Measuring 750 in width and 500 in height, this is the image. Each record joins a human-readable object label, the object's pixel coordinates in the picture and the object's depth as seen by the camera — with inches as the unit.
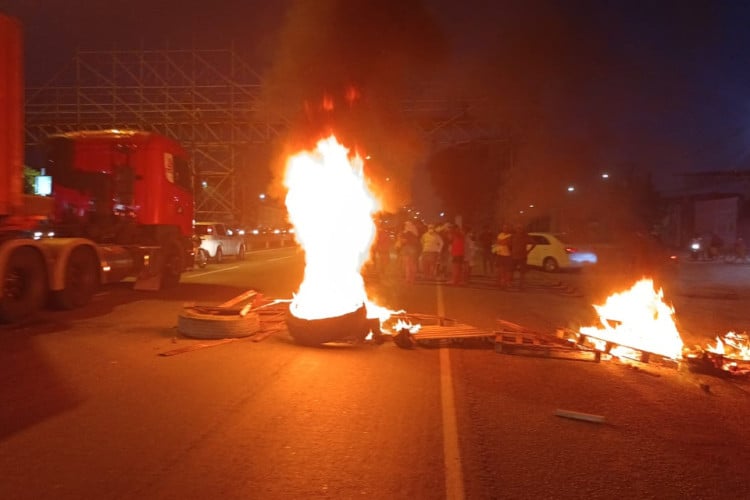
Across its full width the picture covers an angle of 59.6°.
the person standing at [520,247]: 668.1
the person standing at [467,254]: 745.0
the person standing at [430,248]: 770.8
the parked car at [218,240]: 1004.6
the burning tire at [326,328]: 338.6
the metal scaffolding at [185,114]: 1048.2
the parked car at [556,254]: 932.6
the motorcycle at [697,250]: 1392.7
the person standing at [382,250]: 797.2
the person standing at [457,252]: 703.7
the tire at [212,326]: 353.4
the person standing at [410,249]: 756.0
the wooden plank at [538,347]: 333.4
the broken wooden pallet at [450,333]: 351.6
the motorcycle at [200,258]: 945.1
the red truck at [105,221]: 415.5
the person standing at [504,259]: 688.4
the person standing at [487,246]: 842.2
